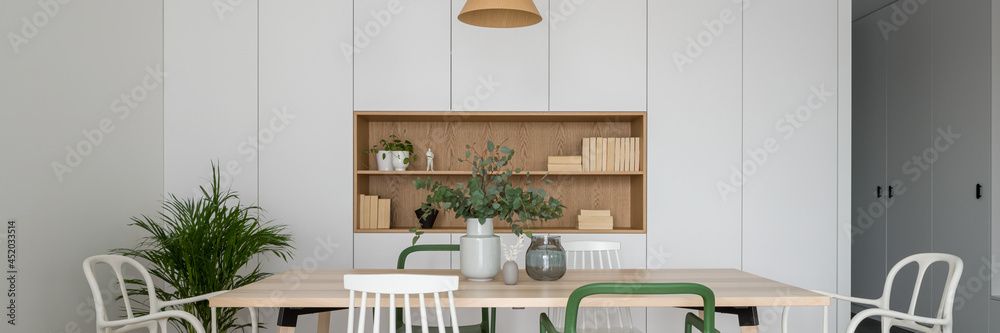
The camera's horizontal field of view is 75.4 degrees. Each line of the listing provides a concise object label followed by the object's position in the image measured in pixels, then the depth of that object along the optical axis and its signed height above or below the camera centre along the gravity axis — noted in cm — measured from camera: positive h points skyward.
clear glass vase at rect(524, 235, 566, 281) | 253 -34
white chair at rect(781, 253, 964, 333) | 239 -52
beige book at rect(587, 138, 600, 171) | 414 +7
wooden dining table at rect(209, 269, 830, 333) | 216 -43
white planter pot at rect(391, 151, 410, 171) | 416 +6
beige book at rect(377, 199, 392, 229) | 410 -27
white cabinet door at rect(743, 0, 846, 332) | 400 +0
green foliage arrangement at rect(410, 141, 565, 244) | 244 -12
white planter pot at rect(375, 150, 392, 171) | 413 +6
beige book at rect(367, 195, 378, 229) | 408 -27
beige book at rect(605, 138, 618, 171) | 411 +11
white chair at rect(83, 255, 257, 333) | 239 -55
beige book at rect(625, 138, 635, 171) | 409 +12
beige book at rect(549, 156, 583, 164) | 413 +8
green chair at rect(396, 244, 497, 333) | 285 -66
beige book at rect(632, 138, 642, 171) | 409 +10
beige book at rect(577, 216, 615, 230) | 411 -33
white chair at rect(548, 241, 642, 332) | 296 -60
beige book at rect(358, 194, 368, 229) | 409 -26
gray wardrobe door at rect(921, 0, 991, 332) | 439 +24
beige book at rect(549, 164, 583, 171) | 412 +3
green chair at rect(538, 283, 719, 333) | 181 -34
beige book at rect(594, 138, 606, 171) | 412 +10
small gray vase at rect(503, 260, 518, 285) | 245 -38
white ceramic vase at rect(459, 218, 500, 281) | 253 -32
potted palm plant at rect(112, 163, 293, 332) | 323 -43
